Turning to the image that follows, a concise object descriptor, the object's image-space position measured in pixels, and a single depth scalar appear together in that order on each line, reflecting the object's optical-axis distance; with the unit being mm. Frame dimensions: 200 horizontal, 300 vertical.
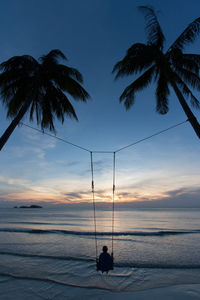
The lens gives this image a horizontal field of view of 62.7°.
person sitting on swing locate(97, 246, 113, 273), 5961
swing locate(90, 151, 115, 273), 5961
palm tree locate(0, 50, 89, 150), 7779
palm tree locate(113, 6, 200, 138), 6594
